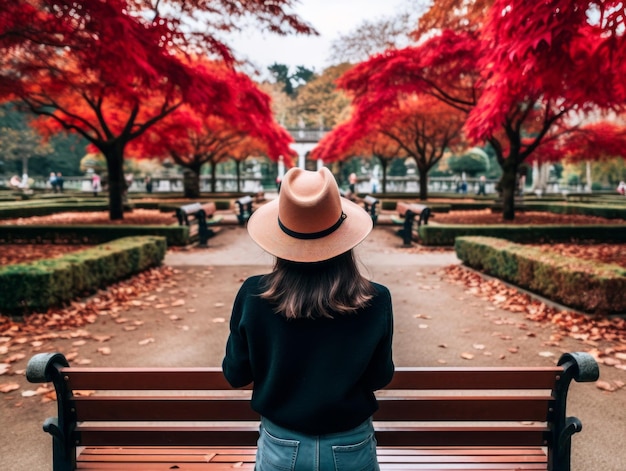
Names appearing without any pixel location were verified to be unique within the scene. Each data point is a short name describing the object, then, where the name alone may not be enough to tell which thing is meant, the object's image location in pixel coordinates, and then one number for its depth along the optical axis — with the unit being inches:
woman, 59.3
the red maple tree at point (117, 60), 331.3
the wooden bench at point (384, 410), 84.8
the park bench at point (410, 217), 502.9
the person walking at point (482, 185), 1524.4
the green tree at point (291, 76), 3282.5
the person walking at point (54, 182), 1466.4
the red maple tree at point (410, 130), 832.3
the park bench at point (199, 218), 494.2
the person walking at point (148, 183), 1566.2
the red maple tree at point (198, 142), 692.1
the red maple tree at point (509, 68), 229.0
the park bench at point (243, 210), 665.6
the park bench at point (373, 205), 620.8
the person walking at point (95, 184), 1319.5
